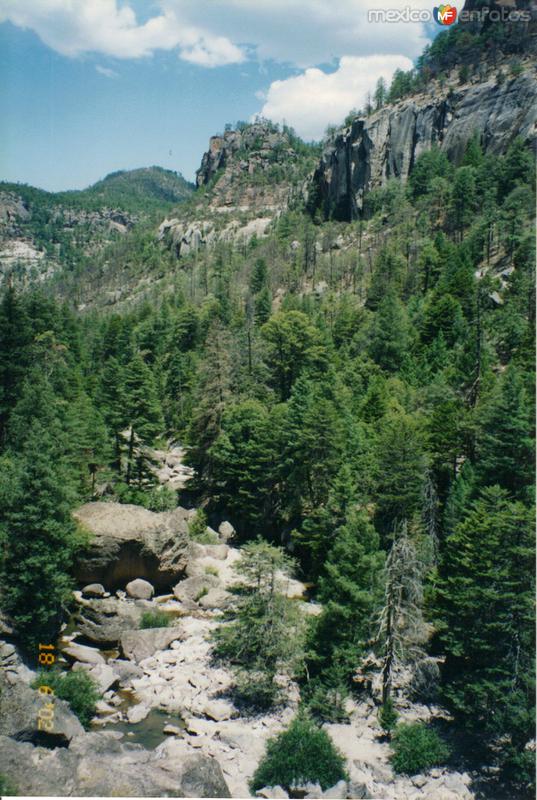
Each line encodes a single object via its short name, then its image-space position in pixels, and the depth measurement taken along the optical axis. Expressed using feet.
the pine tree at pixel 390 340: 177.78
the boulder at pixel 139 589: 104.42
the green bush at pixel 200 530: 127.75
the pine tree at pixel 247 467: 128.88
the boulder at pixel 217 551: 121.80
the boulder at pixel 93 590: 101.65
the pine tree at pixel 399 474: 104.37
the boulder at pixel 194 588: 106.42
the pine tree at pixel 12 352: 128.15
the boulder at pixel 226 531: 133.49
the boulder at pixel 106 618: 90.63
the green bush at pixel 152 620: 95.14
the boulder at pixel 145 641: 88.48
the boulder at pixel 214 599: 104.47
